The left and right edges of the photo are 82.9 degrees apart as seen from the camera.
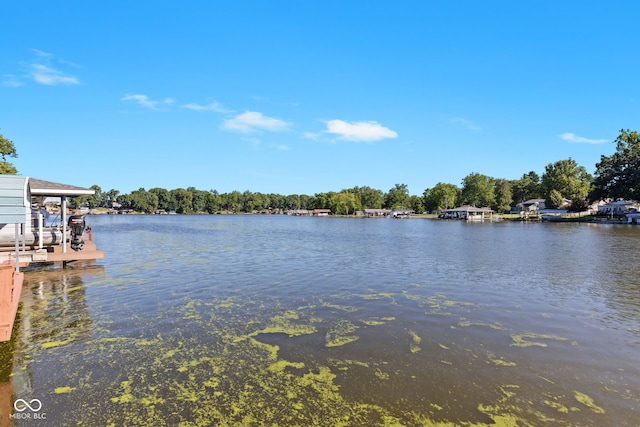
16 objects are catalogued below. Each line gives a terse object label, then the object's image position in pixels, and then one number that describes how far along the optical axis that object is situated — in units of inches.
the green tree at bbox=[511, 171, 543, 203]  6254.9
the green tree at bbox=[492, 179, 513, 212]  5999.0
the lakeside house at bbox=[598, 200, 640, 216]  3928.2
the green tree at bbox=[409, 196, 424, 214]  7534.5
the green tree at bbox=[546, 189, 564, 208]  4960.6
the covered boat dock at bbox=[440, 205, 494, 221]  4999.0
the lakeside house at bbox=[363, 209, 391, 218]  7185.0
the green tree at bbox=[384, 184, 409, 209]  7809.6
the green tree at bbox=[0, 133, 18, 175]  1612.9
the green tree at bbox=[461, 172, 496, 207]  6107.3
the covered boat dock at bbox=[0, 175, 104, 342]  313.4
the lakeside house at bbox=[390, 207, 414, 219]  6825.8
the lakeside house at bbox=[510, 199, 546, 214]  5443.9
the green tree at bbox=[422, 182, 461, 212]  6707.7
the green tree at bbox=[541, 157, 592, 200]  5142.7
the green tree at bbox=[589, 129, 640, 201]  3468.8
